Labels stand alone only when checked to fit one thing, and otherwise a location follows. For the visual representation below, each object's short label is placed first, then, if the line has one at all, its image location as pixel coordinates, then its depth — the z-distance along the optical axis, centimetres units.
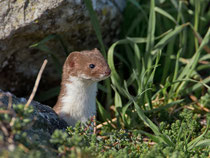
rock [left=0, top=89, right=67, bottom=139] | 479
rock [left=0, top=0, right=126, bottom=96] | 600
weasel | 595
